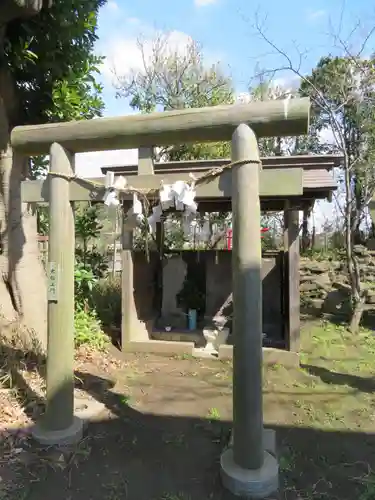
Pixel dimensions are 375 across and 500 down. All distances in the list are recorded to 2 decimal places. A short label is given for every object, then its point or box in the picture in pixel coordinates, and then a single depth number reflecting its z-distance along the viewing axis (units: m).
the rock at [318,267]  11.83
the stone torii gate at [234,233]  2.73
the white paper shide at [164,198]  2.98
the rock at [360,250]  12.53
